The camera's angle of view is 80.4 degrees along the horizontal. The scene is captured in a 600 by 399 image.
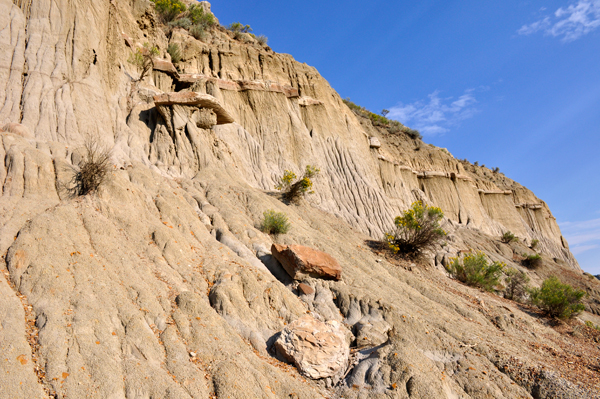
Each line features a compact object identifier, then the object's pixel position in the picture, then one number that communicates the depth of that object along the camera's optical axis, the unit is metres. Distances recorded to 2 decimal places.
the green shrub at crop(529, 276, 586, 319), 13.21
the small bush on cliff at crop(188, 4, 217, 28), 24.66
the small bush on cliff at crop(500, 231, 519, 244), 28.16
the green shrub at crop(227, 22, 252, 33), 30.41
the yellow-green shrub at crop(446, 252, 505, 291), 15.45
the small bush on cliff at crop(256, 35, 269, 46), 25.97
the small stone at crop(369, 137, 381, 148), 25.34
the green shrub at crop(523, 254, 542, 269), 24.73
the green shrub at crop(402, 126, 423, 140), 33.69
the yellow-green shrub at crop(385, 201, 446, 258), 15.12
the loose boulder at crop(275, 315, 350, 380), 7.18
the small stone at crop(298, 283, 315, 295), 9.67
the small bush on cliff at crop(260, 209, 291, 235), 12.27
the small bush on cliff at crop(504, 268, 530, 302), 17.29
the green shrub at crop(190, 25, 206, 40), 22.64
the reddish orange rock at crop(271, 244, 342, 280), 9.99
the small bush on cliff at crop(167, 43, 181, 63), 20.00
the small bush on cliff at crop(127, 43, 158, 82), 17.12
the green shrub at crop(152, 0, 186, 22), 23.70
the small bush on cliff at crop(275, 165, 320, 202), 15.80
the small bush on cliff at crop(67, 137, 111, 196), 9.08
